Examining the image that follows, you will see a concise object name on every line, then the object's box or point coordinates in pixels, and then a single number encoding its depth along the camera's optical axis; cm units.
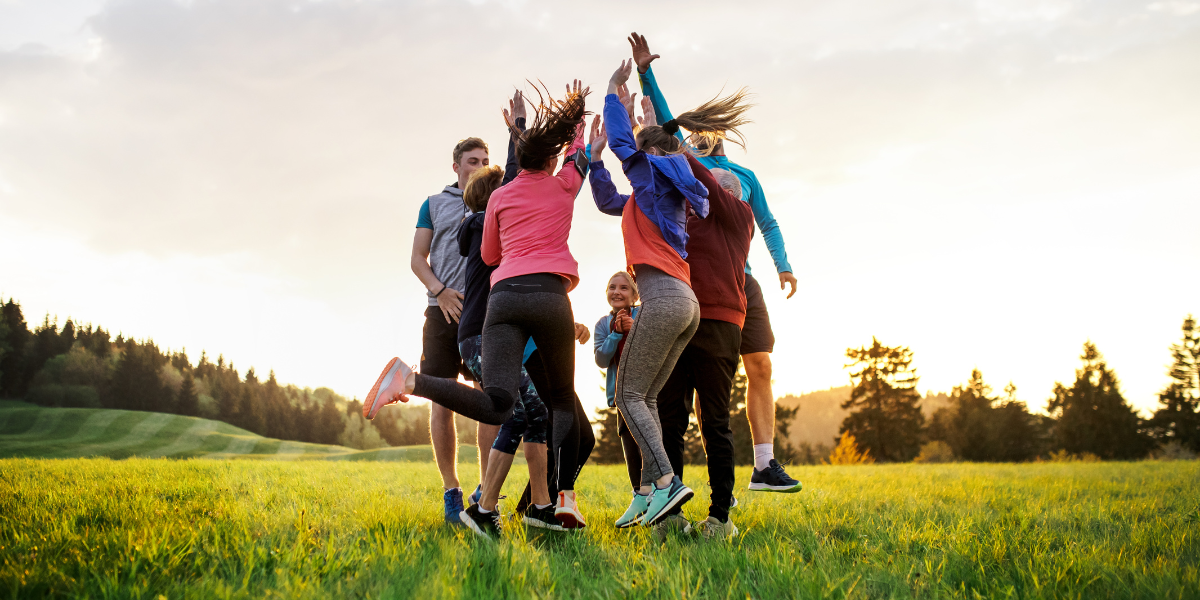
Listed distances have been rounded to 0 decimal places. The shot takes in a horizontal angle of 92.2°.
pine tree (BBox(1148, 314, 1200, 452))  4956
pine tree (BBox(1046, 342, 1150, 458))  4978
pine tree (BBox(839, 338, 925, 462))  5088
